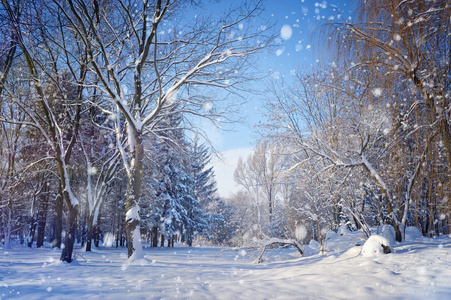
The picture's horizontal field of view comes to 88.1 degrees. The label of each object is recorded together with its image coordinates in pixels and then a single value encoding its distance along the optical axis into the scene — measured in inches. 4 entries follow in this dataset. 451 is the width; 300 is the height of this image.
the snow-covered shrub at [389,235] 275.6
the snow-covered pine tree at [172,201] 877.8
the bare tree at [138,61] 258.2
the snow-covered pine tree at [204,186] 1079.6
